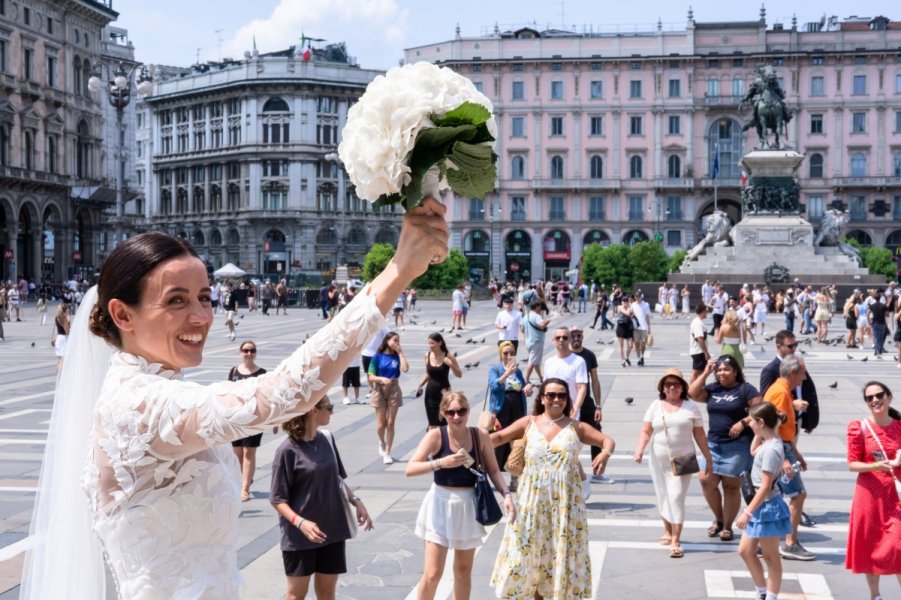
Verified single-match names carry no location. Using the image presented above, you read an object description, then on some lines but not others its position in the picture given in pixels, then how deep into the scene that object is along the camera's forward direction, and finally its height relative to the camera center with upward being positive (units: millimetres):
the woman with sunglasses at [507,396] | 10359 -1169
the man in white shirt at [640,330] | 24047 -1257
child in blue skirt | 7250 -1699
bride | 2549 -312
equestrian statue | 46562 +7307
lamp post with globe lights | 24984 +4305
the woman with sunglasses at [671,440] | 8664 -1361
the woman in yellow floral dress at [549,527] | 6750 -1609
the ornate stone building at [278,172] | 96938 +9683
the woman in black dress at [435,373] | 11891 -1083
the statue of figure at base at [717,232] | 50406 +1923
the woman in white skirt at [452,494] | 6699 -1383
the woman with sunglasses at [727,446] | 9016 -1451
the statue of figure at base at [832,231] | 49000 +1886
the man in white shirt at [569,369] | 10844 -959
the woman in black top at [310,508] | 6184 -1349
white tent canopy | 62969 +284
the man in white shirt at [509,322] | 19547 -855
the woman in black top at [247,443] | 10164 -1564
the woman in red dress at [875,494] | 6973 -1454
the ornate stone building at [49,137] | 62312 +8768
